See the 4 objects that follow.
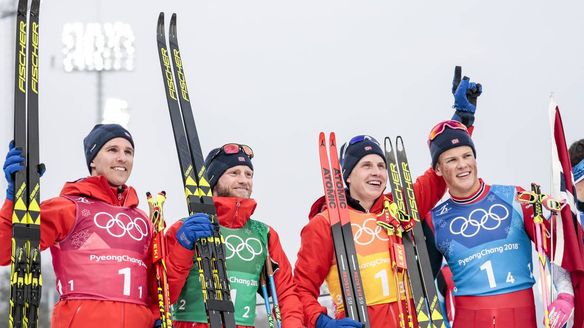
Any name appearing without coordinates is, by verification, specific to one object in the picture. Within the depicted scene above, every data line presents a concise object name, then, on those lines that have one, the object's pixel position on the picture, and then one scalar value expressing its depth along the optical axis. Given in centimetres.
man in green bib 878
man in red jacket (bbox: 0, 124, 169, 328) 830
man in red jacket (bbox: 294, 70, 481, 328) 923
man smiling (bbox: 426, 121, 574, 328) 901
